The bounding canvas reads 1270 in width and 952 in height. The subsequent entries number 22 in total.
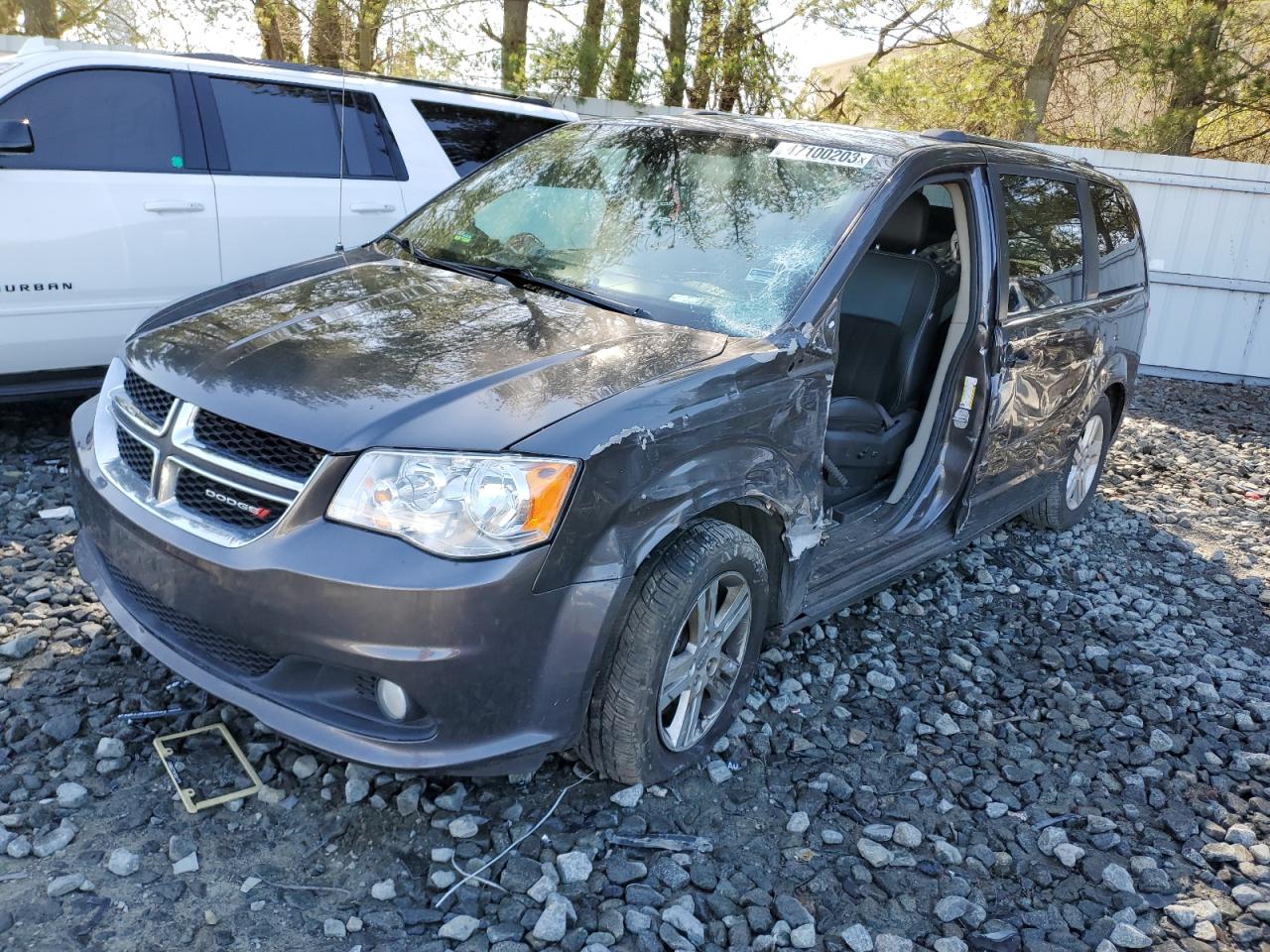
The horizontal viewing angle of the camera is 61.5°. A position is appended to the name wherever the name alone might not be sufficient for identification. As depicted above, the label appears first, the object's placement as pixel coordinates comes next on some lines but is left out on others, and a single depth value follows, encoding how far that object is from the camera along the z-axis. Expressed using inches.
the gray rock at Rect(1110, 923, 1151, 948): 109.1
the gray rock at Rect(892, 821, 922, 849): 120.9
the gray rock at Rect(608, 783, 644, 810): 119.6
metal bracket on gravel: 111.3
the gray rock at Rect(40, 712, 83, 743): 119.2
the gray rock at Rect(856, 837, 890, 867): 117.3
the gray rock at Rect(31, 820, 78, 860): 103.3
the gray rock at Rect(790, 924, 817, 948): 103.7
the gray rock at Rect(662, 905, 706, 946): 103.0
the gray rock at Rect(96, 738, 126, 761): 116.9
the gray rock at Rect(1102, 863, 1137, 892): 118.0
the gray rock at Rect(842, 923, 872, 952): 104.7
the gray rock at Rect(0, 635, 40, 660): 133.6
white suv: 191.9
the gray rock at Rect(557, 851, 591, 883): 107.9
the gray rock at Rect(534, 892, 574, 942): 100.0
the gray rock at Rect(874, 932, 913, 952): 105.0
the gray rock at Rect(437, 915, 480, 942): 99.3
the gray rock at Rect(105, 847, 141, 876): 101.7
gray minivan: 96.5
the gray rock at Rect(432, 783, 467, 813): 115.6
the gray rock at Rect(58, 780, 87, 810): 110.0
